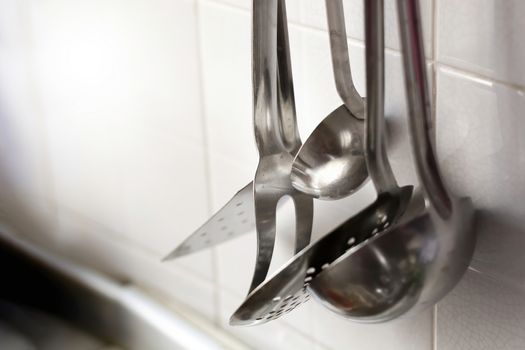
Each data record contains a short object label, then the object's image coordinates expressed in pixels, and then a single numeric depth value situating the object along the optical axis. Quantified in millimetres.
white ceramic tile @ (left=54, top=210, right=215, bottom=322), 1134
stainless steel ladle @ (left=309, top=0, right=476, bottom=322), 804
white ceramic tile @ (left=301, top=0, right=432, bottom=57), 842
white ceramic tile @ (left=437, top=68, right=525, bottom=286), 822
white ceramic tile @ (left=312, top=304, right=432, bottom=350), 938
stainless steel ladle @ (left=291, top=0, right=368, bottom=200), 879
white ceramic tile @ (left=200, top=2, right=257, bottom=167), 971
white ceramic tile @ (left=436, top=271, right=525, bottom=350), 866
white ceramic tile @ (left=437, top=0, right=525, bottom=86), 801
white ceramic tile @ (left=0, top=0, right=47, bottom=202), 1192
